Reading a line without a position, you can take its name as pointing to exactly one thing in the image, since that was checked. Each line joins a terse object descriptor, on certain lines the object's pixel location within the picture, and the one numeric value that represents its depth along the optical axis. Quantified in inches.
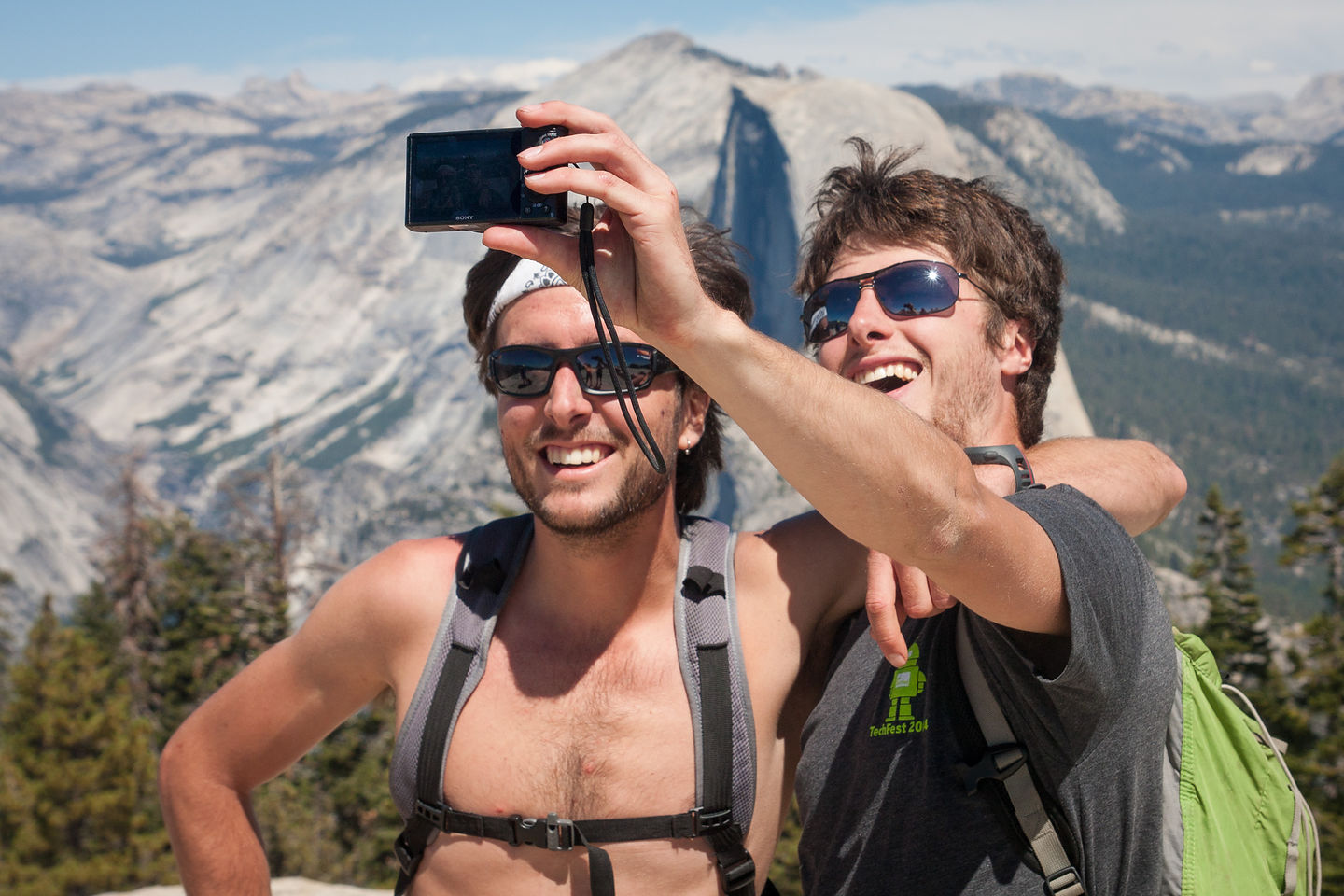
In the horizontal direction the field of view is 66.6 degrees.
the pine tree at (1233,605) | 1332.4
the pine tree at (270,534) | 982.4
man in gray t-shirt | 78.8
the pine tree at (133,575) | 1246.9
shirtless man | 136.3
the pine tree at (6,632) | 1371.8
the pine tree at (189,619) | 1284.4
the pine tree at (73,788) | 818.8
